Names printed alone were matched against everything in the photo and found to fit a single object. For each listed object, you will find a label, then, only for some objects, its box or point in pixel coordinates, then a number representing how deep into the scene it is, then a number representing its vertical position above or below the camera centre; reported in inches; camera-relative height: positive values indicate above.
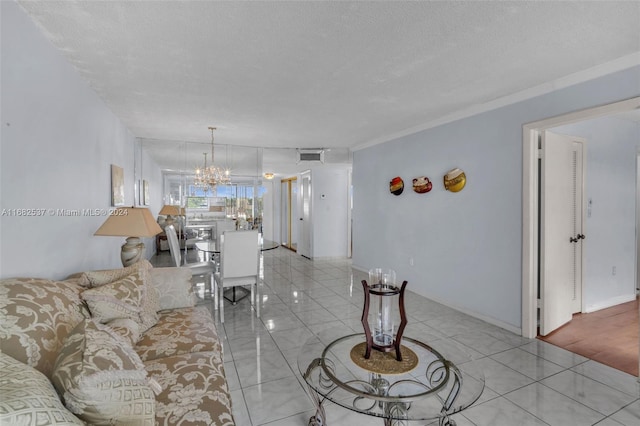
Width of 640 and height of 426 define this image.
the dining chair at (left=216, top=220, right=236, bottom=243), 223.9 -12.1
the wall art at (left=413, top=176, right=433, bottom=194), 165.6 +13.6
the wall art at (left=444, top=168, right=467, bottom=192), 145.1 +14.2
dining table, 161.7 -22.0
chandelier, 221.0 +23.8
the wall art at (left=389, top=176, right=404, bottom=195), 186.2 +14.7
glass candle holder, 65.1 -22.5
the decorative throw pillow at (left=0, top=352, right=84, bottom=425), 28.1 -19.5
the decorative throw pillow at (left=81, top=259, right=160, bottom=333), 79.0 -19.5
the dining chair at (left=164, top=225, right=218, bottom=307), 158.6 -29.4
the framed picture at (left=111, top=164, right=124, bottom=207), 137.3 +11.1
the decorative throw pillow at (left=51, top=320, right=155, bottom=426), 38.2 -23.3
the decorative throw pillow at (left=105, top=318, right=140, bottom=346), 69.4 -28.0
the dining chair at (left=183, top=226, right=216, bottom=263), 247.2 -20.2
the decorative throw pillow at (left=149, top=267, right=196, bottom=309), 98.2 -25.7
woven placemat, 60.9 -31.9
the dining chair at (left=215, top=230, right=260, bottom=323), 139.7 -23.4
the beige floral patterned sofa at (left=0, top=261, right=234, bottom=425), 36.9 -22.9
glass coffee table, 56.1 -34.4
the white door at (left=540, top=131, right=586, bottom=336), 120.1 -8.0
